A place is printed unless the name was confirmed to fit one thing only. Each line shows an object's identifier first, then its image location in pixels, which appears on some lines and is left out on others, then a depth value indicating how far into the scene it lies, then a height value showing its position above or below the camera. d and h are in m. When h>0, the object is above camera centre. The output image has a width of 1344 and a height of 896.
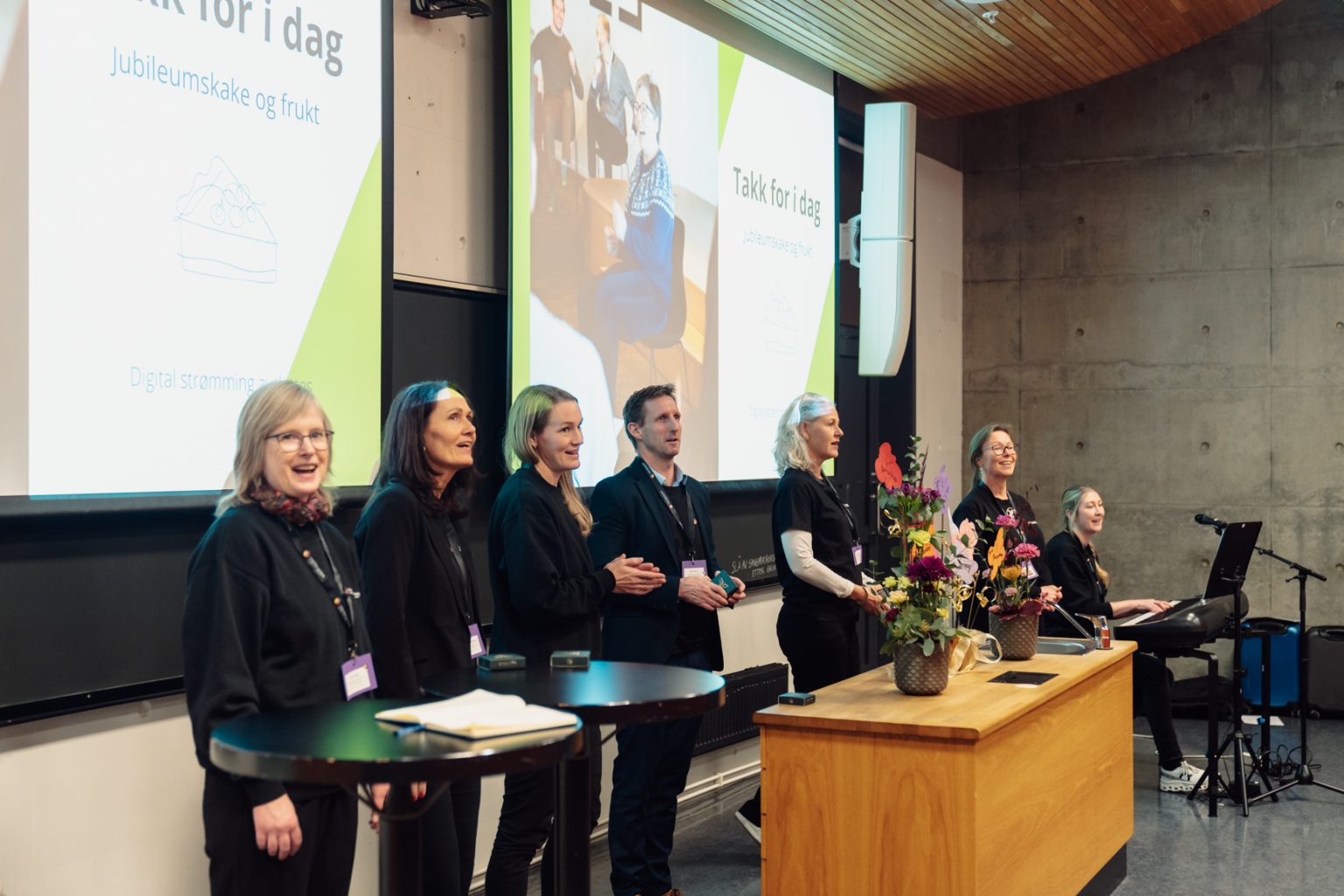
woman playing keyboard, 5.73 -0.69
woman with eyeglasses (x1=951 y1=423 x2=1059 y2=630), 5.23 -0.22
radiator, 5.74 -1.16
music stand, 5.46 -0.58
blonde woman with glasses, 2.23 -0.33
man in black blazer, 3.91 -0.51
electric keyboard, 5.35 -0.74
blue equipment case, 7.68 -1.32
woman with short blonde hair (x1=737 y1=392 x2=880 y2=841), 4.50 -0.36
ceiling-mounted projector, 4.16 +1.31
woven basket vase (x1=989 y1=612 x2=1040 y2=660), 4.22 -0.61
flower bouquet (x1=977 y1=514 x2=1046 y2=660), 4.18 -0.51
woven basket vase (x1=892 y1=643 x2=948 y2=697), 3.47 -0.59
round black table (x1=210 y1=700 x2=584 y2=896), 1.77 -0.42
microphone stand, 5.73 -1.06
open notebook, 1.91 -0.40
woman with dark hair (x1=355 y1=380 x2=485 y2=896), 2.73 -0.27
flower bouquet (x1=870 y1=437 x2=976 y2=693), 3.45 -0.39
